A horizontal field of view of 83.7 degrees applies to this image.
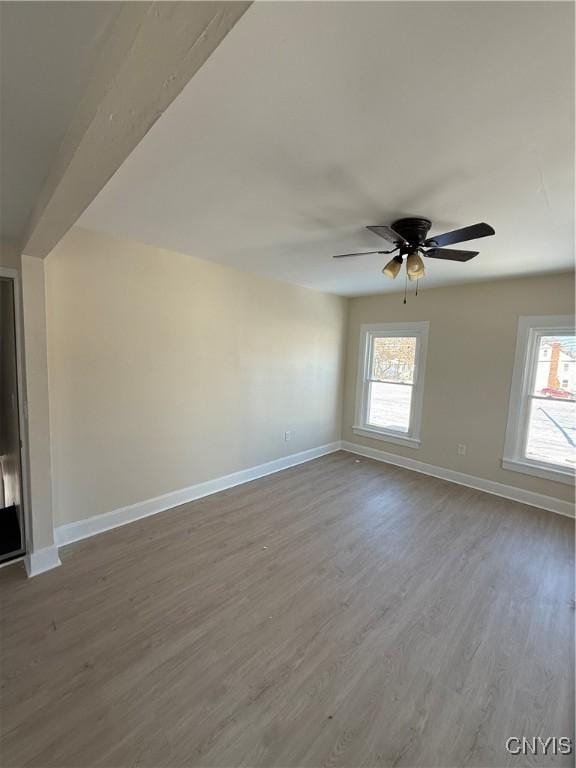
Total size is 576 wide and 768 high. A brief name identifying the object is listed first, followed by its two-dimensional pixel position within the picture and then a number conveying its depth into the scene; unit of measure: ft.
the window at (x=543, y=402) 10.96
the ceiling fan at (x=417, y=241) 6.37
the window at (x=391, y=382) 14.57
